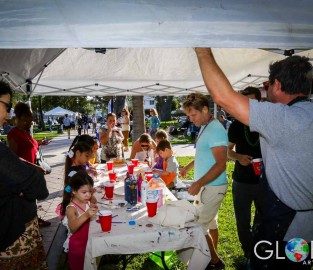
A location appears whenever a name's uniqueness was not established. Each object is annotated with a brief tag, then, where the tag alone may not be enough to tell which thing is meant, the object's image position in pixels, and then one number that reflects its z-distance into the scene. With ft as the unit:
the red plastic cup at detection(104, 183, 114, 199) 10.30
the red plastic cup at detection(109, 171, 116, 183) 13.16
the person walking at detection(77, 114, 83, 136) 79.60
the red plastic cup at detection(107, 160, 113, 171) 15.57
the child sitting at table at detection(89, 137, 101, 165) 21.48
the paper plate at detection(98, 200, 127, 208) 9.47
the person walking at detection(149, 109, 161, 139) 47.75
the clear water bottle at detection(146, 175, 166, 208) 8.60
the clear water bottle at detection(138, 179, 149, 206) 9.48
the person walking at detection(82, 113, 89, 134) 86.70
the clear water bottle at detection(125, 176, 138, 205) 9.57
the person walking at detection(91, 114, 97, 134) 91.15
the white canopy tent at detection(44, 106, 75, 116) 113.50
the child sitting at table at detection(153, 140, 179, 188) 13.32
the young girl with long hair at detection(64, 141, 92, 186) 12.00
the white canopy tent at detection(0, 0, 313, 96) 4.26
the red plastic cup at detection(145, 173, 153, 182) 11.52
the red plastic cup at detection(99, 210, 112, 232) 7.19
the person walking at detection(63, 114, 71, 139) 77.09
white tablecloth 7.07
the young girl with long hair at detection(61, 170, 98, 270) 8.10
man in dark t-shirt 11.39
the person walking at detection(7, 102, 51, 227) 13.52
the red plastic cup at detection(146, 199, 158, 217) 7.98
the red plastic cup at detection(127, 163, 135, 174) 12.65
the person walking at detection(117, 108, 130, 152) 42.65
